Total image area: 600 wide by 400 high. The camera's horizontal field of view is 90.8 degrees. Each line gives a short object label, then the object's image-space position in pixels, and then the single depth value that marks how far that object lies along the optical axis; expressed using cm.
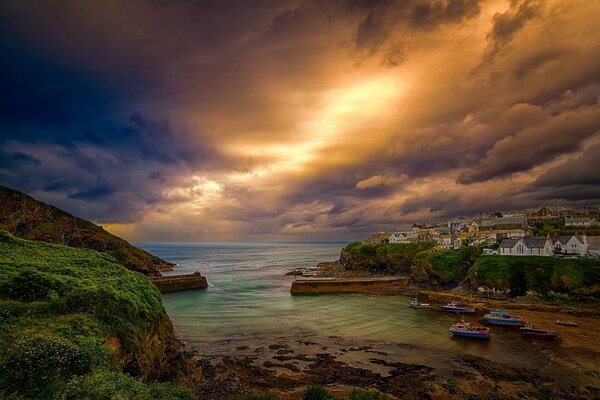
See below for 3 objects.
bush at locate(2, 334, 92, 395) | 1050
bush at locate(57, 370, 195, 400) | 979
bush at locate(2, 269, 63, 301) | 1577
